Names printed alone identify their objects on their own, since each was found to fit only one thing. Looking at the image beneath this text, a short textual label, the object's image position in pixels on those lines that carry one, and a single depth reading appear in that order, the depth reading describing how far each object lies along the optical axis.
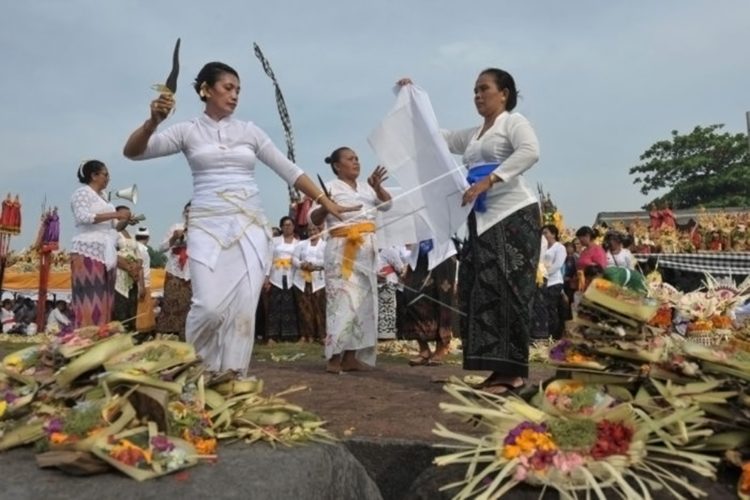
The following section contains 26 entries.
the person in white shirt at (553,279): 11.88
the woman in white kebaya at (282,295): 11.84
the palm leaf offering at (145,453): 2.07
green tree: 38.88
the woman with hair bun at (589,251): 11.57
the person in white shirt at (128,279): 9.74
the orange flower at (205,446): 2.33
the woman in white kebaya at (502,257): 4.58
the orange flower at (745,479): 2.17
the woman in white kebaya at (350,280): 6.37
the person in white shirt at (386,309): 10.68
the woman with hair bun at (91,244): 7.30
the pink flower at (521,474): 2.19
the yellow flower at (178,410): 2.43
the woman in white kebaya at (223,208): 4.21
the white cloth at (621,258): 10.81
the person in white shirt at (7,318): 16.56
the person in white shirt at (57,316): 13.63
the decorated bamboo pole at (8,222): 16.03
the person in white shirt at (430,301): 7.59
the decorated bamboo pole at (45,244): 13.47
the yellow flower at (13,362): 2.98
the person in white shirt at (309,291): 11.63
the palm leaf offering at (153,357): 2.58
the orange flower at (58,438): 2.23
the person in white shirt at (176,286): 10.51
